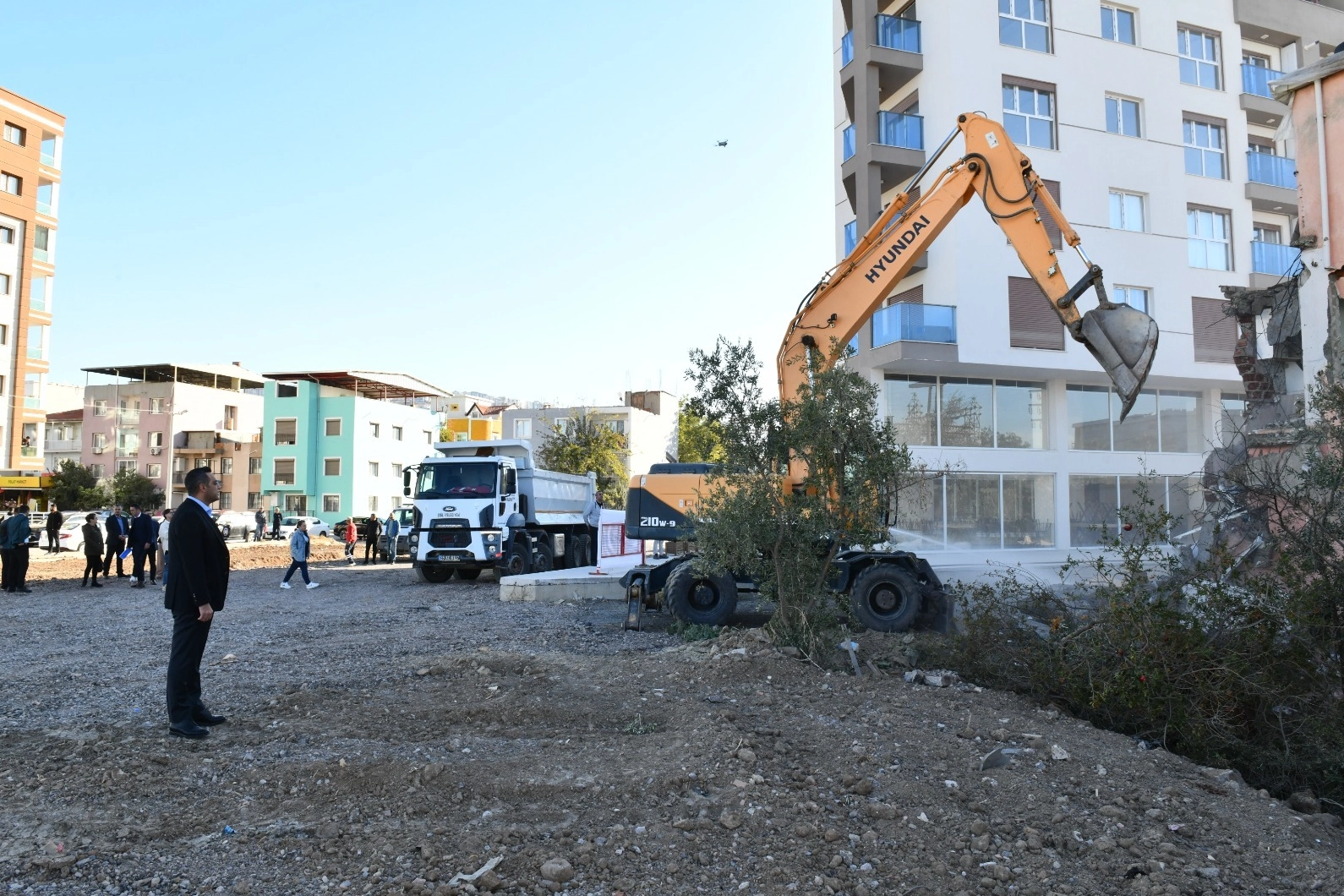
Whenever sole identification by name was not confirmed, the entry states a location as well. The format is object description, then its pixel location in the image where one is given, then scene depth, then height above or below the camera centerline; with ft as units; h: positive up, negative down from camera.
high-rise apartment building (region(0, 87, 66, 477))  146.72 +39.09
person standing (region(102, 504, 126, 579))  67.36 -1.86
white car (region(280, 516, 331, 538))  157.44 -2.86
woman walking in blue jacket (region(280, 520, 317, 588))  63.46 -2.55
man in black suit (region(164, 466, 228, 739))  20.65 -2.09
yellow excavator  38.88 +8.67
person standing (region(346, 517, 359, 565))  104.01 -3.08
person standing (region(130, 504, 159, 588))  64.23 -2.13
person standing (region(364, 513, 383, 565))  95.91 -2.39
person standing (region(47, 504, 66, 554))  100.80 -2.13
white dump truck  67.10 -0.52
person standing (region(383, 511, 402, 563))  97.50 -2.48
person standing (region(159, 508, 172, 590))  66.54 -2.17
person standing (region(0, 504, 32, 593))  58.39 -2.43
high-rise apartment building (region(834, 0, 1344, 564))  78.33 +25.03
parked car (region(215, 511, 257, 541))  157.69 -2.27
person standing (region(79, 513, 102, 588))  64.03 -2.51
